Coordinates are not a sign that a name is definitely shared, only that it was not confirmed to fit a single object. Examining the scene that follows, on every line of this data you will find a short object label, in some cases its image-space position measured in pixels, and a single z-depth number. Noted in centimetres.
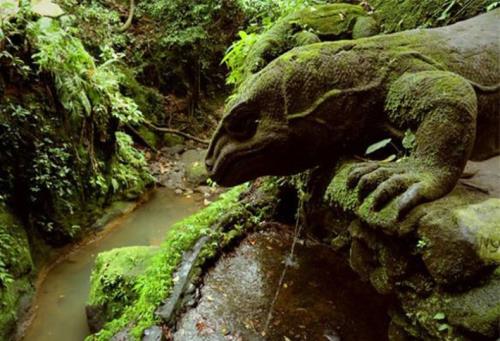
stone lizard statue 235
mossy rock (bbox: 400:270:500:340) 179
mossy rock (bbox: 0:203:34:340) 446
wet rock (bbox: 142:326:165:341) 317
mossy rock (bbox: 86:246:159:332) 432
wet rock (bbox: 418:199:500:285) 183
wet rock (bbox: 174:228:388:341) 316
